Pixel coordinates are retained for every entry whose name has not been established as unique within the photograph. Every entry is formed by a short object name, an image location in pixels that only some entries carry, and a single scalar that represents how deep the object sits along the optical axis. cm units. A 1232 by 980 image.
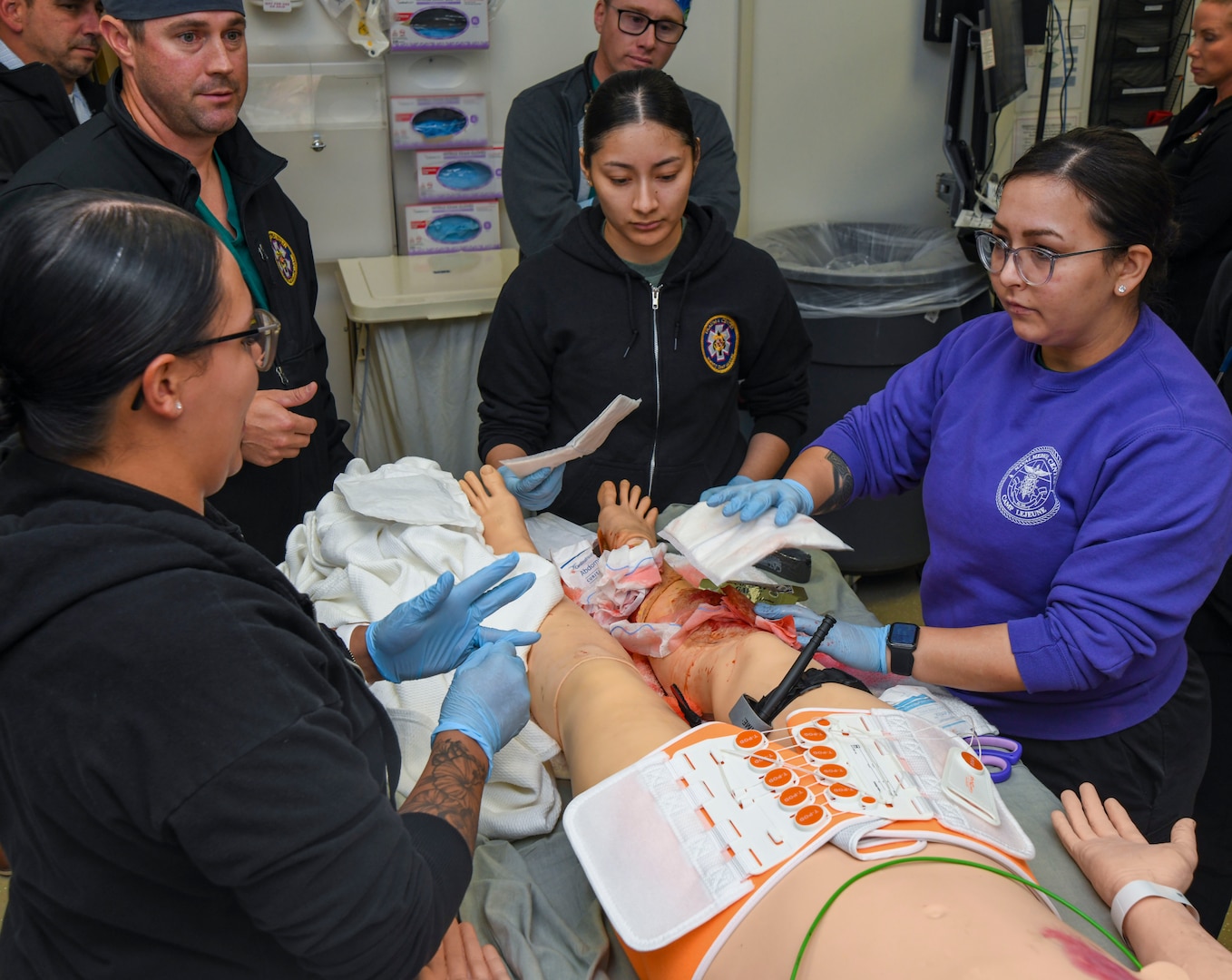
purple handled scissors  142
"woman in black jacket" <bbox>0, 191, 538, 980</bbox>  80
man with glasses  271
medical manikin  92
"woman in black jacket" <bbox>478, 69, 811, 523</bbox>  218
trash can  298
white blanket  143
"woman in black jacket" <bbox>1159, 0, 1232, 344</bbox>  268
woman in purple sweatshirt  134
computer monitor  267
